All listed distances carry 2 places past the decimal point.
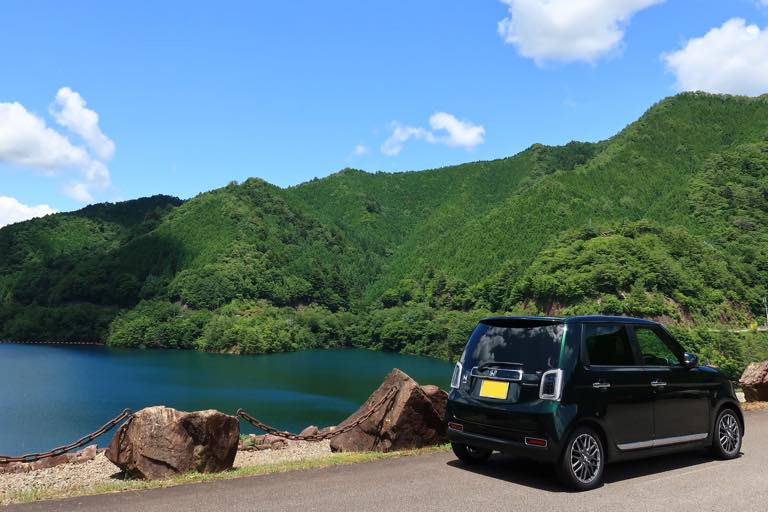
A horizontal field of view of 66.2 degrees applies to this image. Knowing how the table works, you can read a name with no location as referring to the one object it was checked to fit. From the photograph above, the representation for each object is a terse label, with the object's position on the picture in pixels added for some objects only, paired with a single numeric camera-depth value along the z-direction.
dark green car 7.20
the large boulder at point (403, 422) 10.50
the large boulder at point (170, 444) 8.77
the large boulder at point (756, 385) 15.89
